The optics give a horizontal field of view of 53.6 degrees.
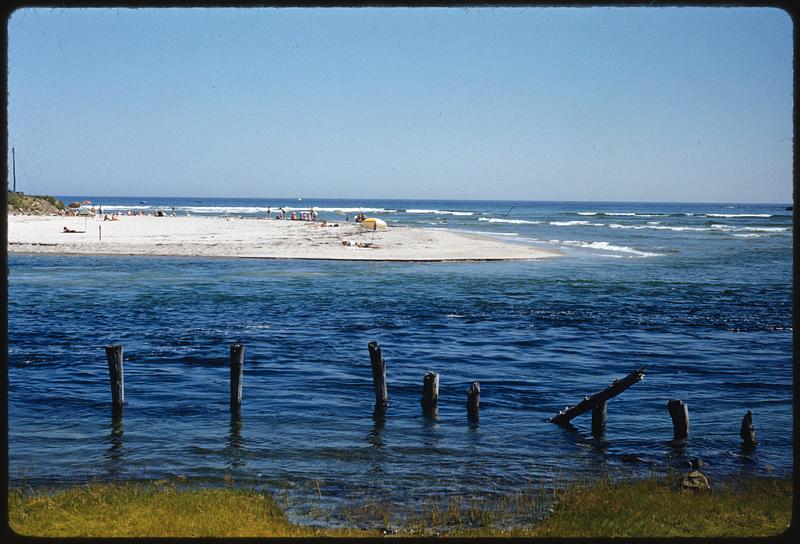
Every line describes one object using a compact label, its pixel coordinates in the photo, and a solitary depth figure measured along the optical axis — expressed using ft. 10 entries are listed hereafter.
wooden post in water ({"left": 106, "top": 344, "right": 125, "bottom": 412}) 56.24
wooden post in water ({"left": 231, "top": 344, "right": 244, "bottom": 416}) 57.81
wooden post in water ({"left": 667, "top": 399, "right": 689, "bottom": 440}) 52.85
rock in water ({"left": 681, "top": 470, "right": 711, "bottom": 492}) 40.27
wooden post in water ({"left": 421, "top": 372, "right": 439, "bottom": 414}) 59.26
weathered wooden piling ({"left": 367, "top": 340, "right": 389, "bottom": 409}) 58.49
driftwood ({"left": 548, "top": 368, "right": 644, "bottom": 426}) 51.03
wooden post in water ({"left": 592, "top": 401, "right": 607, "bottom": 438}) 54.54
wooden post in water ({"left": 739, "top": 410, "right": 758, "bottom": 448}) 51.29
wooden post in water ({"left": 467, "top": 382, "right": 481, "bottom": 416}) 57.41
